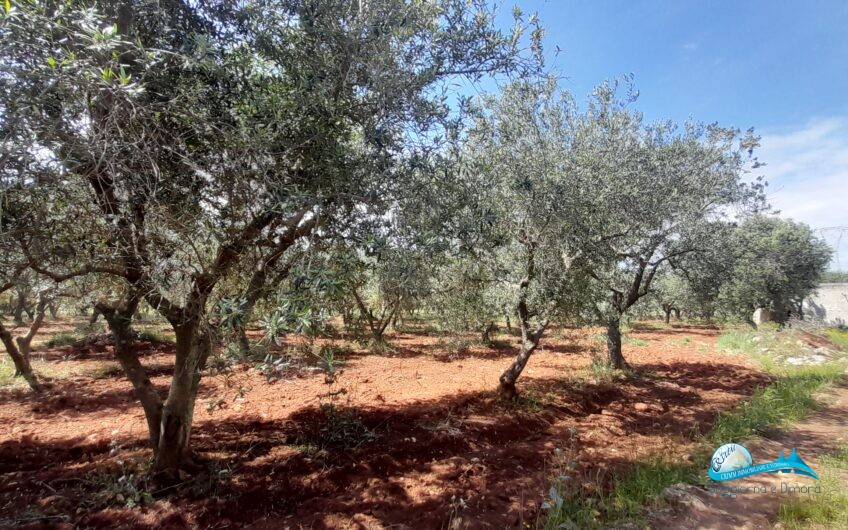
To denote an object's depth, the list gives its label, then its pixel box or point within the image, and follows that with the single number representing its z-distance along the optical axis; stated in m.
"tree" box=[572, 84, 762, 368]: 8.26
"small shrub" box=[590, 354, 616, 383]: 11.13
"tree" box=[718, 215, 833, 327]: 23.88
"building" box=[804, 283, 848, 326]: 33.09
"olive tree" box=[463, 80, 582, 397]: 7.53
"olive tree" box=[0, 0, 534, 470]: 3.73
